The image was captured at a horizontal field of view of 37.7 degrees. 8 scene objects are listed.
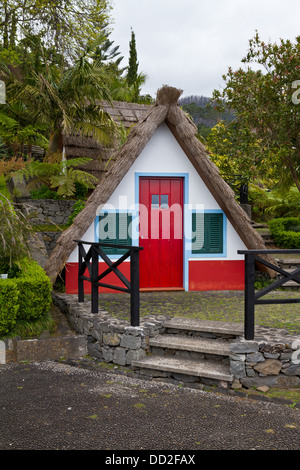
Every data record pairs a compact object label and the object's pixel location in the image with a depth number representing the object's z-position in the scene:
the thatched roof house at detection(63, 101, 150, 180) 13.23
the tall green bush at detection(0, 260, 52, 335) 6.17
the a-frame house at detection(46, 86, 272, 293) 8.64
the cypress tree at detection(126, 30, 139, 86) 29.60
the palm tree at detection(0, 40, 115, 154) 11.97
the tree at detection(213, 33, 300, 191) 10.80
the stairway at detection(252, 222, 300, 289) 9.49
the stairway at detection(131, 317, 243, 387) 5.38
